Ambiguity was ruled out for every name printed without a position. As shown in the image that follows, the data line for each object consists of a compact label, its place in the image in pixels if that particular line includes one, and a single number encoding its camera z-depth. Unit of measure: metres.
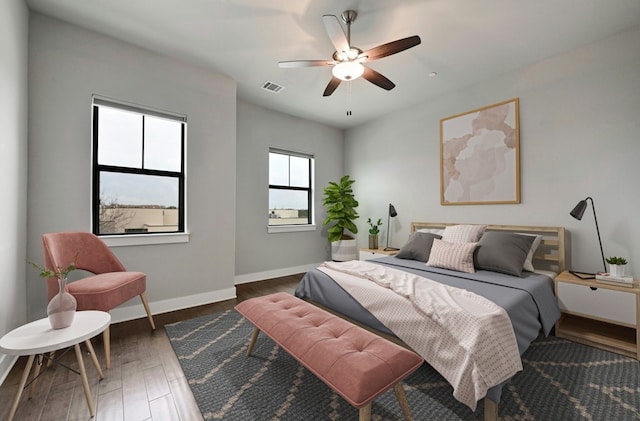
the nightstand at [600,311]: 2.10
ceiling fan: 2.03
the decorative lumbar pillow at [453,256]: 2.66
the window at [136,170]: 2.77
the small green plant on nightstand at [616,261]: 2.26
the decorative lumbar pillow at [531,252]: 2.70
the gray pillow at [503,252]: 2.54
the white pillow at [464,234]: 3.08
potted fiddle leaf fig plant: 4.77
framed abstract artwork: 3.20
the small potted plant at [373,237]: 4.50
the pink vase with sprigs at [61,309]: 1.50
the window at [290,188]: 4.66
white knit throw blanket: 1.35
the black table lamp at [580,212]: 2.49
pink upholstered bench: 1.16
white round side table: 1.32
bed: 1.69
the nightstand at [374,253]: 4.03
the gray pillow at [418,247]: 3.15
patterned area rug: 1.51
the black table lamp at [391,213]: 4.33
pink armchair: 1.99
